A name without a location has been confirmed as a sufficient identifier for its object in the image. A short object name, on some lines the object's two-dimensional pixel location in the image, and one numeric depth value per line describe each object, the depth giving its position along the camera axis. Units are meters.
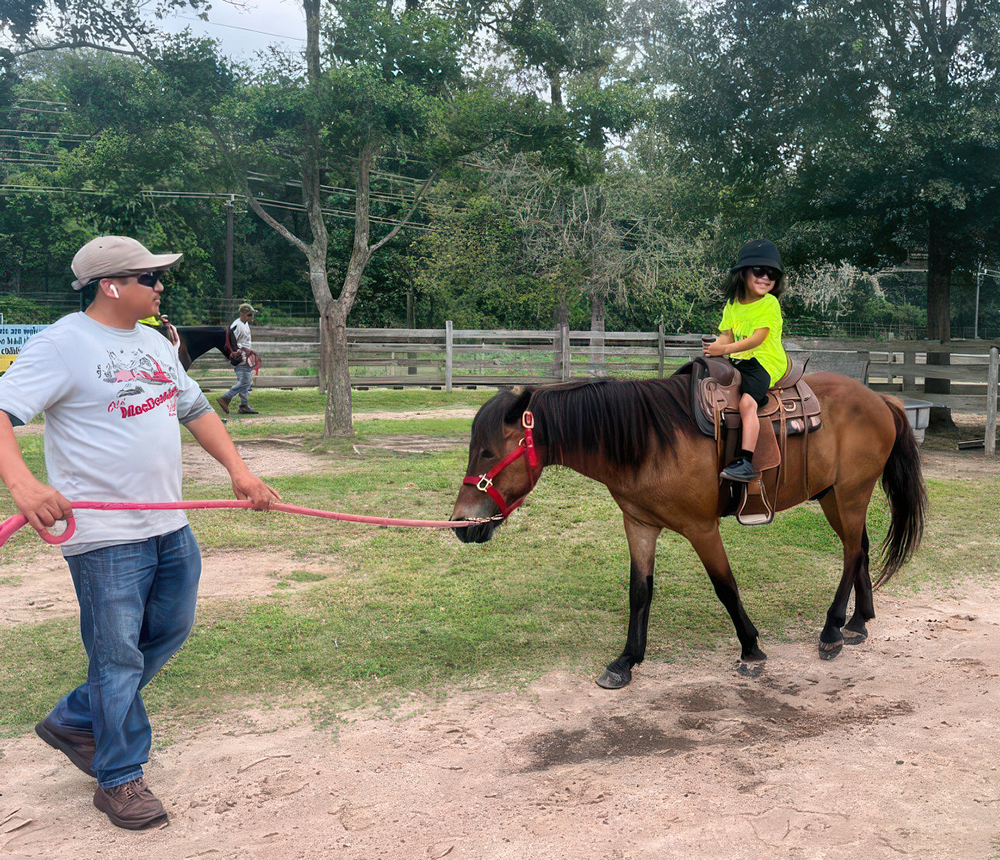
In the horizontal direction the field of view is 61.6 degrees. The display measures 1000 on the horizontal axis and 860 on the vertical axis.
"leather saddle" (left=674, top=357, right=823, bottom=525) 4.50
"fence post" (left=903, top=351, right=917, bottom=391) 15.60
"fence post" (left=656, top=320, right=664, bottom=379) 21.96
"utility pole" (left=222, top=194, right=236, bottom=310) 31.59
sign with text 17.22
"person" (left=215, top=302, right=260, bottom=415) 15.48
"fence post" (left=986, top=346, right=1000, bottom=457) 12.20
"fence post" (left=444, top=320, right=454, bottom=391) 21.84
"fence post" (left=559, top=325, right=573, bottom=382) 22.50
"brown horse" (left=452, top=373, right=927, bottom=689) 4.16
